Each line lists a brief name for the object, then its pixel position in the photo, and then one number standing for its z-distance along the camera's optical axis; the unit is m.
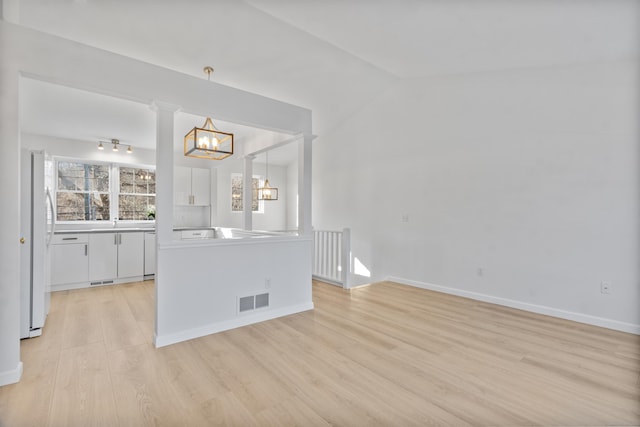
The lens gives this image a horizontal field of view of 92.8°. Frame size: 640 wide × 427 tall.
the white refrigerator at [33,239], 2.76
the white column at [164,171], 2.73
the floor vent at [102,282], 4.81
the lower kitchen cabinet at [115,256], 4.80
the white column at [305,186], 3.80
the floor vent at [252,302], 3.25
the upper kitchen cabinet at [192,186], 6.15
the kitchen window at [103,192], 5.34
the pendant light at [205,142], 3.13
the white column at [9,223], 2.06
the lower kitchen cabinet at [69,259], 4.51
